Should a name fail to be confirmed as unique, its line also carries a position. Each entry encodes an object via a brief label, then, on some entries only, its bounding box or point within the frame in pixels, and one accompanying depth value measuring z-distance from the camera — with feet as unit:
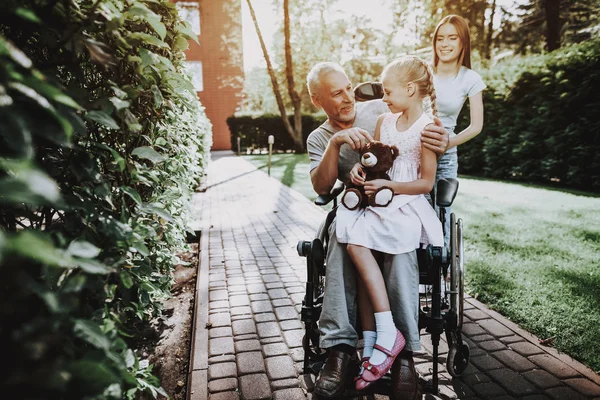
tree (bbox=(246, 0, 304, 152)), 69.15
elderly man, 7.51
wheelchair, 7.92
